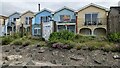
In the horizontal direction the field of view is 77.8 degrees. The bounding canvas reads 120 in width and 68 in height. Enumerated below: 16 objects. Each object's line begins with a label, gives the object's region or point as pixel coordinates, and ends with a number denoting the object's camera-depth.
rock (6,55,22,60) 4.77
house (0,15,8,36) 13.96
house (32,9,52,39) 11.89
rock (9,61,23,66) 4.27
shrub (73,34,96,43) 6.35
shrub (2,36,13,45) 7.21
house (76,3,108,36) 10.58
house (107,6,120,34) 7.12
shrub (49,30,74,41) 6.75
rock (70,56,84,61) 4.54
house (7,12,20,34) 14.04
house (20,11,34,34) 13.73
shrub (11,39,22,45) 6.57
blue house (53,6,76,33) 11.11
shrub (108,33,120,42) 5.89
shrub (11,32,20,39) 8.33
